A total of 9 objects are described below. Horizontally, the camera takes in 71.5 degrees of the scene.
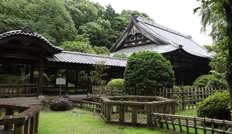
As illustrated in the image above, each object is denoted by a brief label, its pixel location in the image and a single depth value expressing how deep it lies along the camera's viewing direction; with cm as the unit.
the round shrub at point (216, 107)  513
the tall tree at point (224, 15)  295
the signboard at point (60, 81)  1001
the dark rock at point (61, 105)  841
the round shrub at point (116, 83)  1074
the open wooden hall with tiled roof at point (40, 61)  901
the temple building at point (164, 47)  1586
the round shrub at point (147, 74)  800
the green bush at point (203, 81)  1251
